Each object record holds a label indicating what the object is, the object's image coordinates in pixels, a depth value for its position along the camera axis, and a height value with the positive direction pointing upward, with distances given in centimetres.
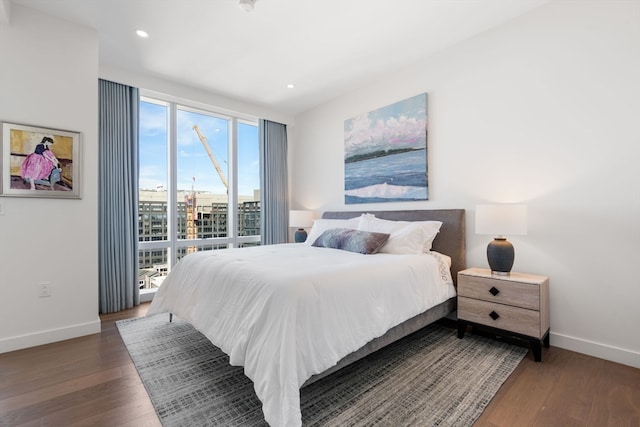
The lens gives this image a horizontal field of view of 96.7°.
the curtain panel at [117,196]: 323 +19
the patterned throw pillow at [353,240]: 270 -29
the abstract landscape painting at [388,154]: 323 +72
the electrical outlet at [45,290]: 246 -66
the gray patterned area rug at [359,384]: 152 -109
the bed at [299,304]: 139 -59
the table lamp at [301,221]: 429 -13
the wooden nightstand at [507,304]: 210 -73
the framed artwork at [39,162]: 233 +44
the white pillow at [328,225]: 344 -16
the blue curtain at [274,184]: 471 +47
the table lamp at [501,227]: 223 -12
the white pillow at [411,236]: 271 -24
